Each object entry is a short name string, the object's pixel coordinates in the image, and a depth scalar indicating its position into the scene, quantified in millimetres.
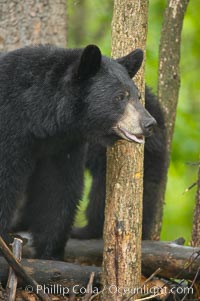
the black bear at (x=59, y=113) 12500
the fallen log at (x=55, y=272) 12992
